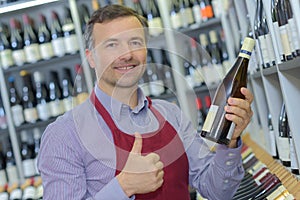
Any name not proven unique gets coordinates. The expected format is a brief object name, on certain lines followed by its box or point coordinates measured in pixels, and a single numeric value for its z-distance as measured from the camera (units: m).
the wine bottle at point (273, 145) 2.45
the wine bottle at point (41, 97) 4.29
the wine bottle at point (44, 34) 4.34
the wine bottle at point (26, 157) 4.27
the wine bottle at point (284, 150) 2.07
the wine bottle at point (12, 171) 4.33
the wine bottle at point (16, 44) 4.35
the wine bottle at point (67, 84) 4.49
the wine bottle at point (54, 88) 4.50
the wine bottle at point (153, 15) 4.26
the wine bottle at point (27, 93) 4.49
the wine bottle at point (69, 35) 4.28
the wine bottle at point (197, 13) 4.16
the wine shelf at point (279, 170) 1.75
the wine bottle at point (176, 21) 4.16
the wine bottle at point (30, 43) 4.32
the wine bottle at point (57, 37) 4.29
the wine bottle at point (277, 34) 1.76
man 1.20
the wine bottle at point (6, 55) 4.34
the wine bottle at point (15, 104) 4.32
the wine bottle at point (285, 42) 1.67
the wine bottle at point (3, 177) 4.35
